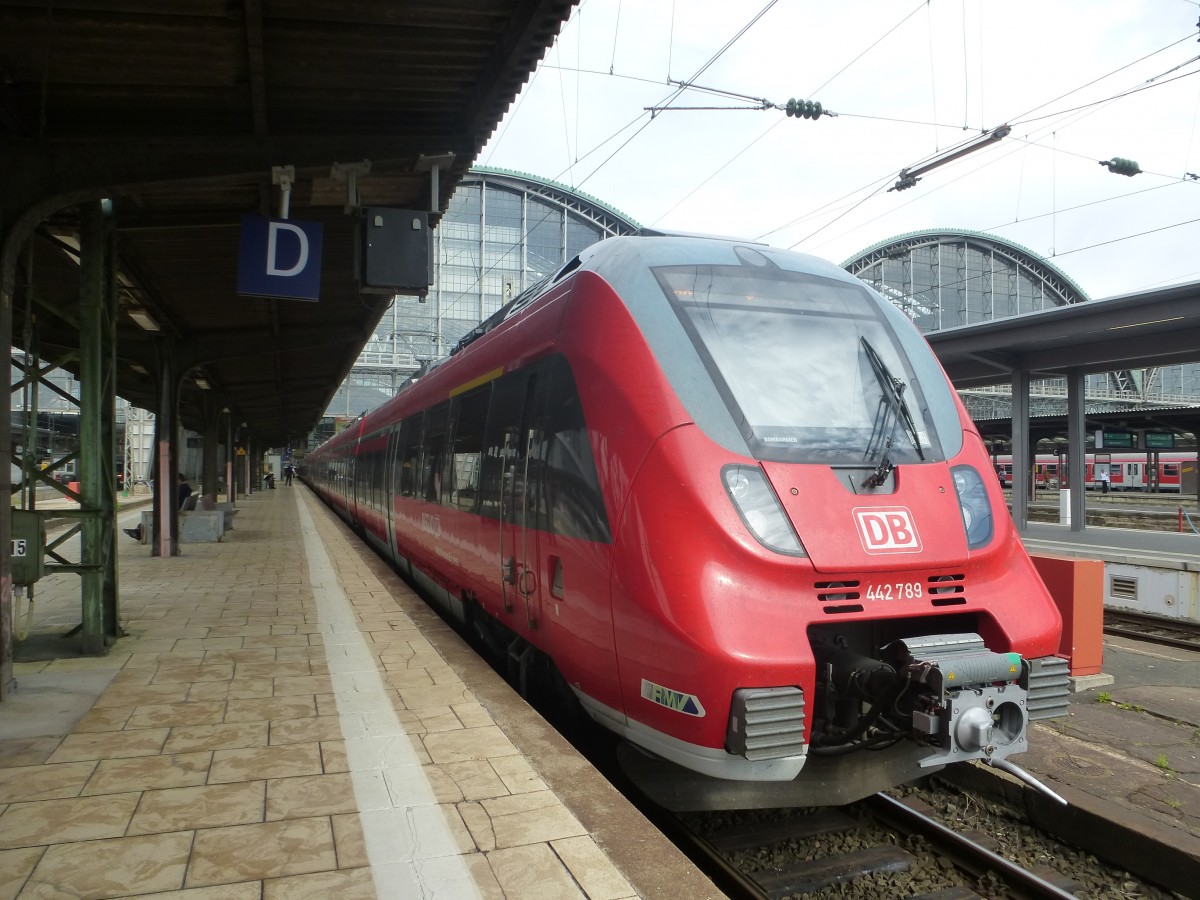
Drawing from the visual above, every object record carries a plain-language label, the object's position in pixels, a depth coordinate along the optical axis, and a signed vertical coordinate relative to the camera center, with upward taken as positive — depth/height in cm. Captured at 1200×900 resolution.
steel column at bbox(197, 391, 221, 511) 2145 +15
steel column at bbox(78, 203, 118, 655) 681 +8
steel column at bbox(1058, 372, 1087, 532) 2088 +43
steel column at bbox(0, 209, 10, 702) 533 -14
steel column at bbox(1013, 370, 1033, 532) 2155 +71
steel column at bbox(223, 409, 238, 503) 2716 -2
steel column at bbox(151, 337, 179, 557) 1389 -5
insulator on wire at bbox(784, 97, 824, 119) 1066 +440
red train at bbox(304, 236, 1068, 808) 360 -36
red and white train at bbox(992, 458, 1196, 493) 4381 -36
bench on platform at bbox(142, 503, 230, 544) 1706 -138
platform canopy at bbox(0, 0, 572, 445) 484 +235
